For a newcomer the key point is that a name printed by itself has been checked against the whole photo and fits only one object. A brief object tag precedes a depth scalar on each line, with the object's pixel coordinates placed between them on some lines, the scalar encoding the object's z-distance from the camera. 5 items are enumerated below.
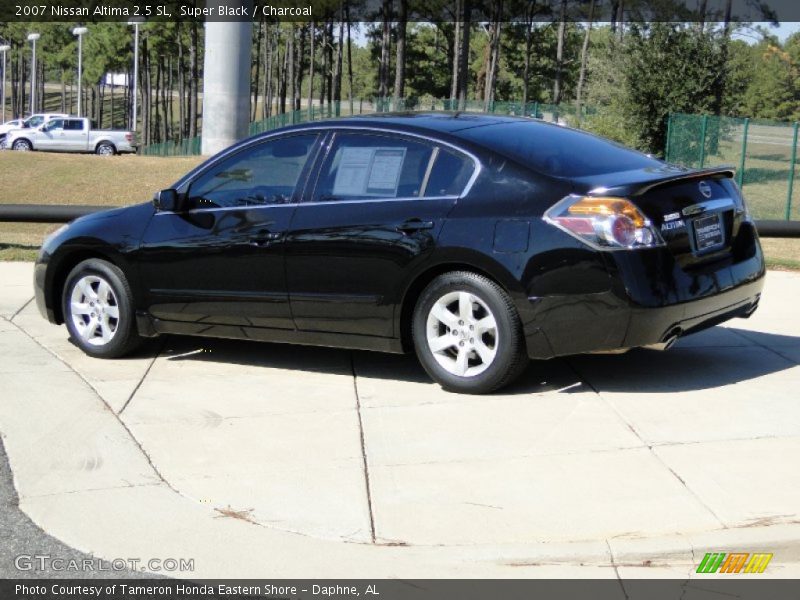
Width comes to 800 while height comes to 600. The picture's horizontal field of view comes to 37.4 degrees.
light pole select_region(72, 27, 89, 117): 60.45
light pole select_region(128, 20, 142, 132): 63.16
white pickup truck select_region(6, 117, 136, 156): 55.47
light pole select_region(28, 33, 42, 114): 68.03
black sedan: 6.37
